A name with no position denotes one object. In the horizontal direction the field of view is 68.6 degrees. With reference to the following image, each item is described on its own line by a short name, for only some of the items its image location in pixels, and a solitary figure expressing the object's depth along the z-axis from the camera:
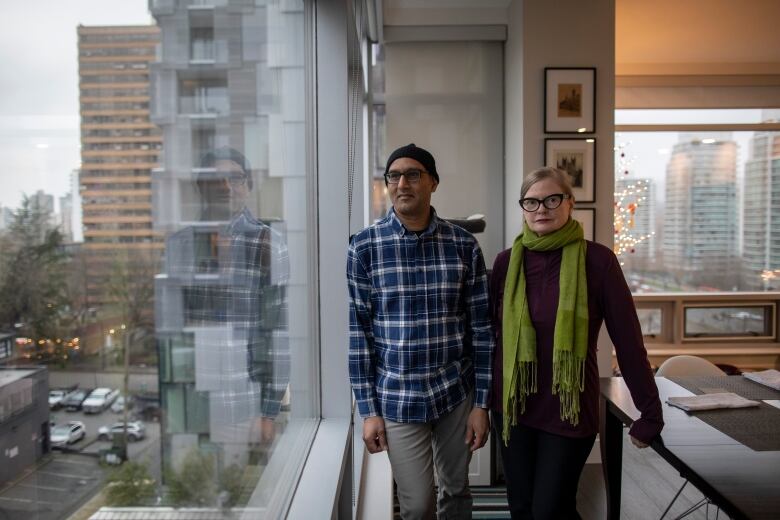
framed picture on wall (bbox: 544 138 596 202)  3.34
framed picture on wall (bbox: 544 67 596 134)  3.31
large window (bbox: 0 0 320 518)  0.45
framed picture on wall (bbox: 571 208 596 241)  3.37
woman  1.66
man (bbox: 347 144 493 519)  1.63
